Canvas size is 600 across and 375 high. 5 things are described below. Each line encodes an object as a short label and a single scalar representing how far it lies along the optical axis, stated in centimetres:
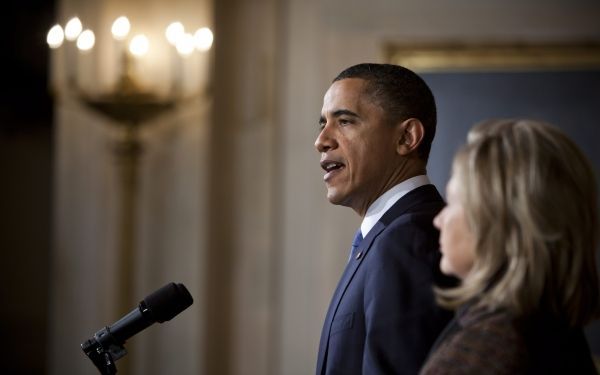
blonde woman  400
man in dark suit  435
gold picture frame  637
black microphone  438
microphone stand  438
